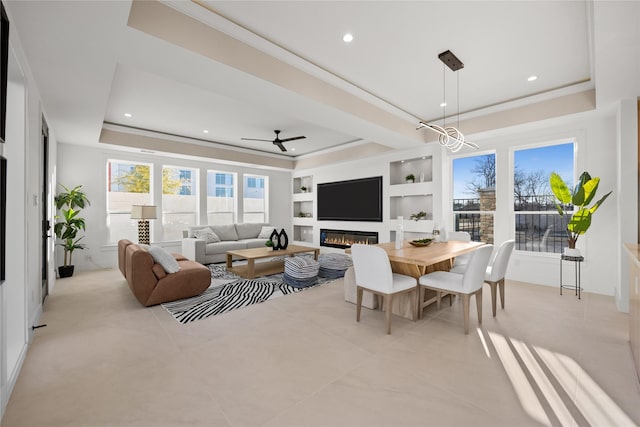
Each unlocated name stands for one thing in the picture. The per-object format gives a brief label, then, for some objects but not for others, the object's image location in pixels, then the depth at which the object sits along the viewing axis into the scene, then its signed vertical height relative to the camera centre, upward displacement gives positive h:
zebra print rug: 3.34 -1.09
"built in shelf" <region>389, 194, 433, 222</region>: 6.13 +0.19
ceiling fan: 5.56 +1.36
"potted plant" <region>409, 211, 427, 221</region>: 6.00 -0.04
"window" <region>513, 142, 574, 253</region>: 4.58 +0.29
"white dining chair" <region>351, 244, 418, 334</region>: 2.81 -0.64
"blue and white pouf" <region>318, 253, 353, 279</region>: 4.95 -0.87
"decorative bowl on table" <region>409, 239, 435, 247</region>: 3.52 -0.34
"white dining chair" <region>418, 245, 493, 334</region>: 2.79 -0.67
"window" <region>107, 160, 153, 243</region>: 6.16 +0.44
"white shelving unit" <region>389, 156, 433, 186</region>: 6.16 +0.97
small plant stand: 3.88 -0.81
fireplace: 7.05 -0.59
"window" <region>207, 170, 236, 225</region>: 7.58 +0.43
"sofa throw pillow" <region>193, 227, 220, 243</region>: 6.37 -0.46
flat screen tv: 6.84 +0.36
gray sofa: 5.98 -0.62
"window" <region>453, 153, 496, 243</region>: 5.28 +0.36
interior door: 3.78 +0.02
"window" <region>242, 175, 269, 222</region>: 8.29 +0.44
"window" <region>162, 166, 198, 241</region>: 6.84 +0.34
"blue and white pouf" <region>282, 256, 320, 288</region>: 4.40 -0.87
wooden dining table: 2.78 -0.41
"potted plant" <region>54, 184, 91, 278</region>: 4.99 -0.14
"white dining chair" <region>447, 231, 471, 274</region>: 3.94 -0.63
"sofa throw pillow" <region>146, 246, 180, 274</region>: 3.63 -0.56
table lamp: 5.74 -0.05
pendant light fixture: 3.09 +1.64
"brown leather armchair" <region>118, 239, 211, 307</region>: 3.45 -0.80
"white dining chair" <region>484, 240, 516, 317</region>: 3.19 -0.59
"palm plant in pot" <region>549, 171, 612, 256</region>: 3.87 +0.21
